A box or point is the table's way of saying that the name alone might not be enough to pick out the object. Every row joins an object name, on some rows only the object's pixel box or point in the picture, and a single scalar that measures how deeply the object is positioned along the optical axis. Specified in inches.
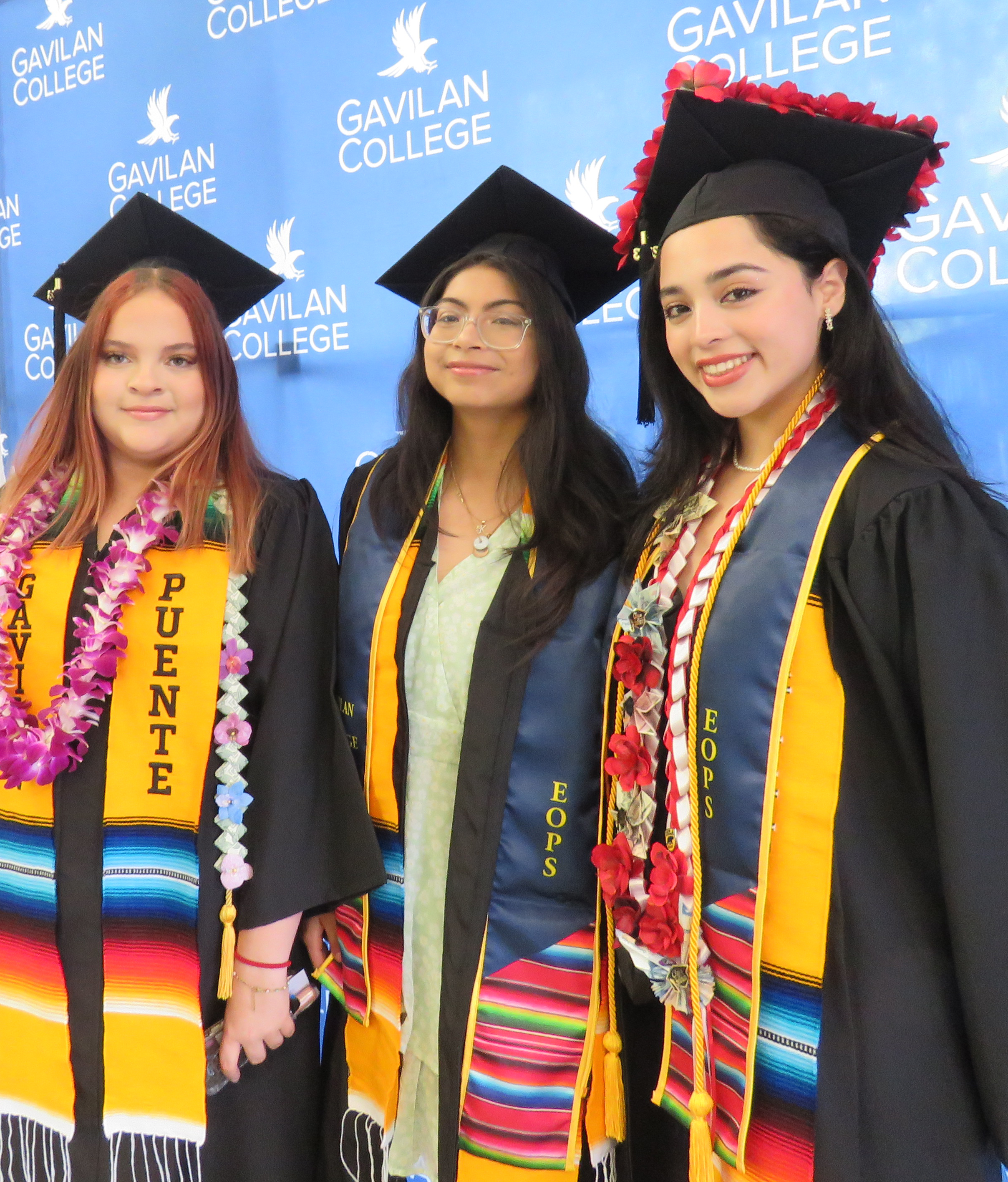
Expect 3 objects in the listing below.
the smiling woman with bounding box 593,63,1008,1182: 50.1
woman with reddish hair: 66.0
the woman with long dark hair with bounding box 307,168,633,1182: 66.7
